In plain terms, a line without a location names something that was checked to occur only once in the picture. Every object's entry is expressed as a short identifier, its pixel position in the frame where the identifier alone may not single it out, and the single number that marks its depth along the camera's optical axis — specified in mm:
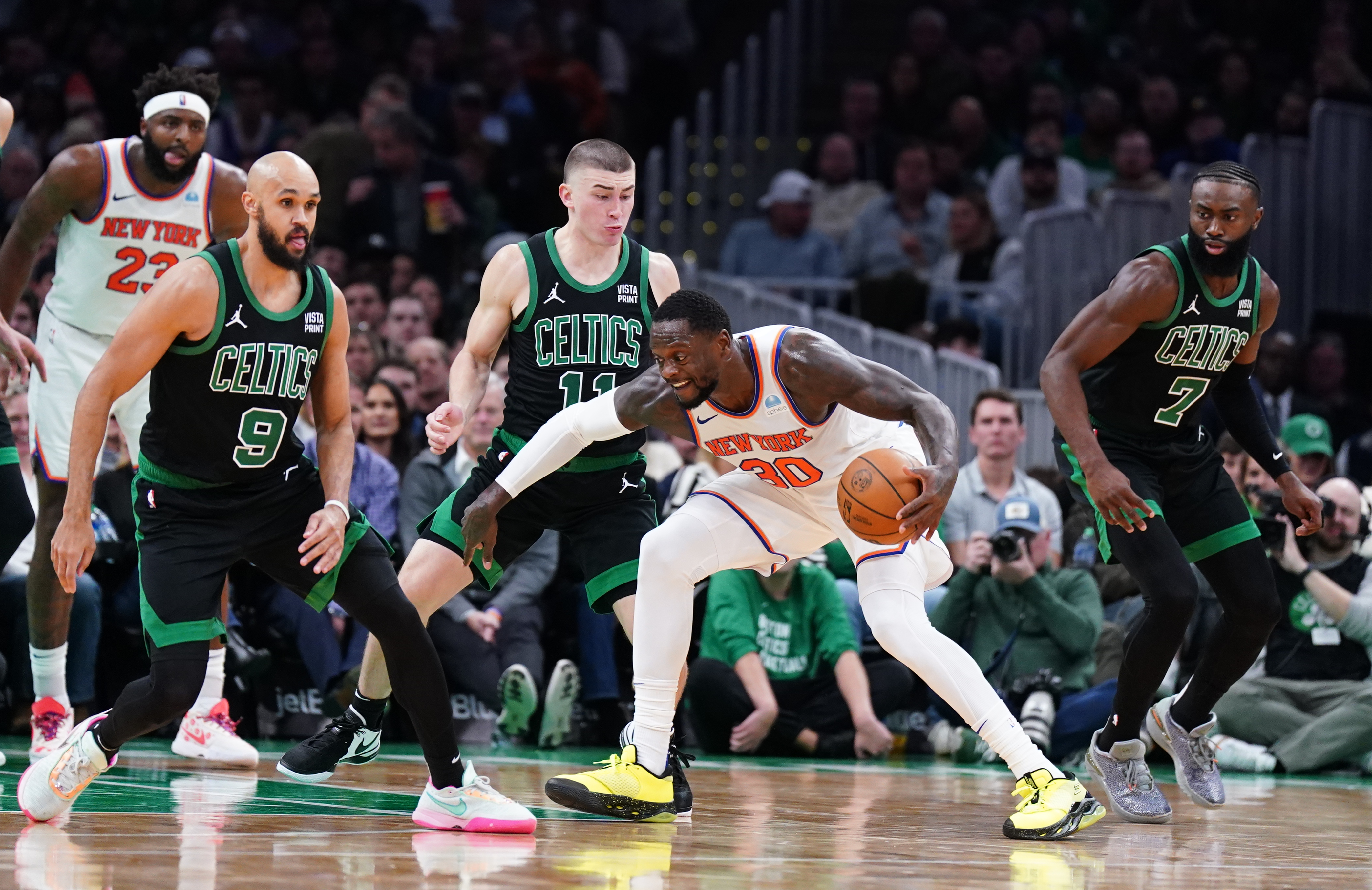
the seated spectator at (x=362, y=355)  20125
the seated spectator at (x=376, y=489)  17750
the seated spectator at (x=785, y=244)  25875
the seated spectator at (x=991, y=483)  18266
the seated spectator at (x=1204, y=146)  26719
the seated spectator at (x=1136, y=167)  25719
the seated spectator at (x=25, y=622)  16156
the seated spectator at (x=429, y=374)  20047
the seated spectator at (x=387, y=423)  18547
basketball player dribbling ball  10484
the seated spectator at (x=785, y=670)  17328
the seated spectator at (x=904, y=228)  25812
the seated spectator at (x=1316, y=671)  16656
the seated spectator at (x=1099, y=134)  27531
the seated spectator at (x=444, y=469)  17656
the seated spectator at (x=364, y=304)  21797
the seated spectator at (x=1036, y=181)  26172
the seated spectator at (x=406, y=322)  21734
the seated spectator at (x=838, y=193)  27531
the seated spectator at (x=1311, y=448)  18562
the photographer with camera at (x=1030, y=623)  17125
